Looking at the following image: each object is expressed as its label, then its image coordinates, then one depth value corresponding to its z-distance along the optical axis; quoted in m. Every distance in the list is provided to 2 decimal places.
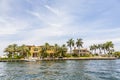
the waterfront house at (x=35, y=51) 68.76
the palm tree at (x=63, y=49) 67.71
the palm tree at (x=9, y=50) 66.55
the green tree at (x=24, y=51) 65.40
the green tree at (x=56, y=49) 67.52
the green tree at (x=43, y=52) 66.09
